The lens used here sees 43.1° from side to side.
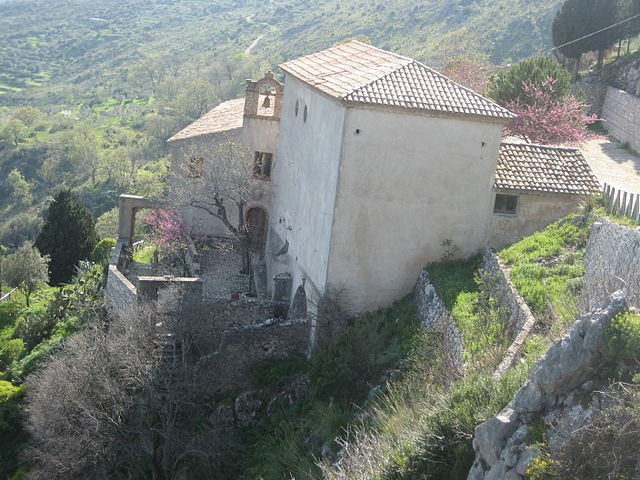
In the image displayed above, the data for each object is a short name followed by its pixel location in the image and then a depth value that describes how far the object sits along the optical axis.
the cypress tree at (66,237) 32.28
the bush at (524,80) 25.72
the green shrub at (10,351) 25.04
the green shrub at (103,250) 29.97
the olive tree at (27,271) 30.06
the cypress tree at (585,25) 33.91
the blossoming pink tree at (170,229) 25.31
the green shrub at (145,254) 26.91
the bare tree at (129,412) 16.73
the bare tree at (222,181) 23.73
